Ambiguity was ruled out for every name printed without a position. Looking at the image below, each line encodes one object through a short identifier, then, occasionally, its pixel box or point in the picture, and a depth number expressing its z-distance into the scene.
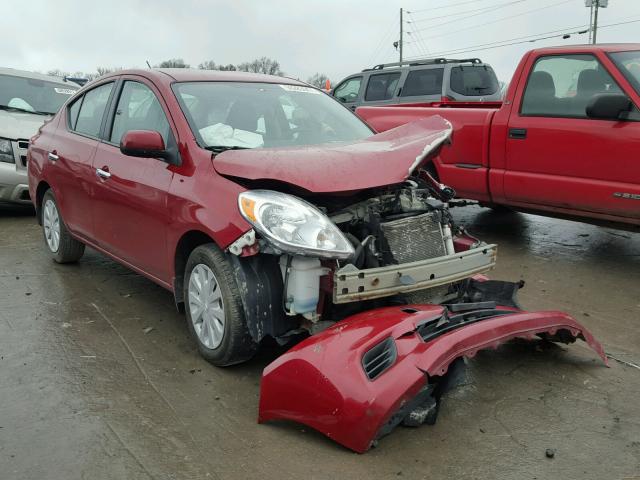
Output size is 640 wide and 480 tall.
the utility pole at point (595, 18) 33.83
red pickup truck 5.13
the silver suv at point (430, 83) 11.48
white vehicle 7.54
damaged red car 2.76
